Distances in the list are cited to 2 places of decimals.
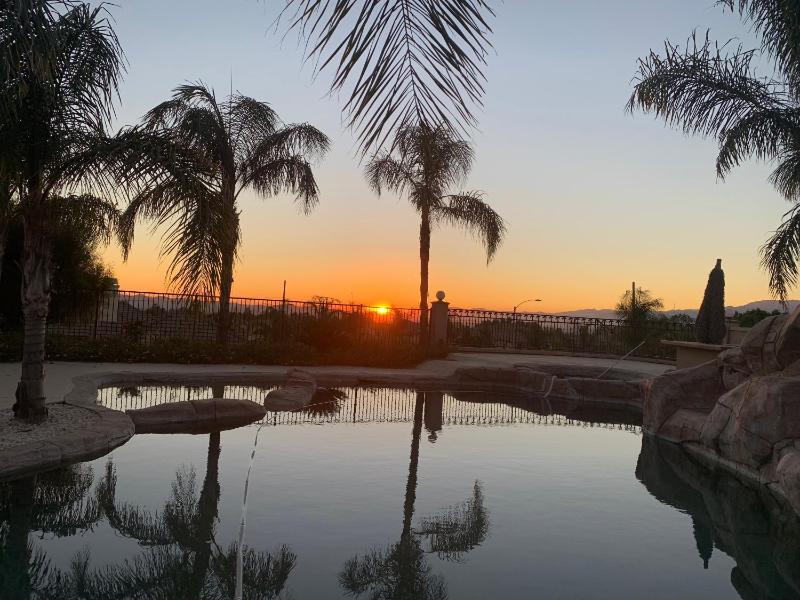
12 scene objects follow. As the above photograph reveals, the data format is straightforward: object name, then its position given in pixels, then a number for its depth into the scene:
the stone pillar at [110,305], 17.74
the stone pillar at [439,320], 20.55
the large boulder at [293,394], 11.15
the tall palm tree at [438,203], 19.97
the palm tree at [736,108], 10.14
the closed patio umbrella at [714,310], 13.62
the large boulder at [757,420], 7.52
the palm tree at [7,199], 6.99
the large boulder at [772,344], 8.54
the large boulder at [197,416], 9.06
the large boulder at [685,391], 10.34
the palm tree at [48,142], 7.12
